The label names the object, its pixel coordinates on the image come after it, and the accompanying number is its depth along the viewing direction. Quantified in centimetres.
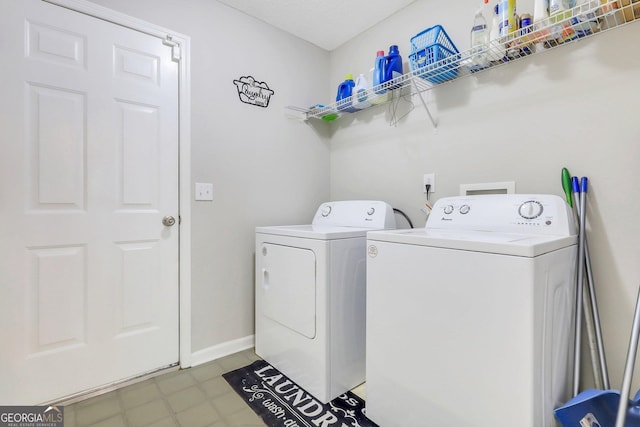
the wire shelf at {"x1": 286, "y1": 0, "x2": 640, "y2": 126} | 116
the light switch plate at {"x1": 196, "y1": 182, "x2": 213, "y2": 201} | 187
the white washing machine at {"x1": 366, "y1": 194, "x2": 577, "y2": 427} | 93
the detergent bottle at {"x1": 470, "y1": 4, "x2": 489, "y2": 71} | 146
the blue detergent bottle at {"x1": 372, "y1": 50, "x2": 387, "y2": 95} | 191
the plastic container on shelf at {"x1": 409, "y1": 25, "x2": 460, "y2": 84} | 157
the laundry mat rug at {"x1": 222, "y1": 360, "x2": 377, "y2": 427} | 138
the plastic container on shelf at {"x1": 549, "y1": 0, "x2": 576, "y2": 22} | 119
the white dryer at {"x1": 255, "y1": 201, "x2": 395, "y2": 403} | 151
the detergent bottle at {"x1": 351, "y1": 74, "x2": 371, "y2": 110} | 203
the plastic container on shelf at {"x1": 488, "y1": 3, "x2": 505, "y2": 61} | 139
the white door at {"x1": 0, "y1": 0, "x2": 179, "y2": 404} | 138
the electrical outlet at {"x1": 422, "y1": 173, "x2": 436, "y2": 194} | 184
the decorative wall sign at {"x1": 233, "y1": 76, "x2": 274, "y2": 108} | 206
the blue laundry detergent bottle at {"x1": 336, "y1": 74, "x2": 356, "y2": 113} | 217
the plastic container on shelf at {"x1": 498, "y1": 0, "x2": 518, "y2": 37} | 135
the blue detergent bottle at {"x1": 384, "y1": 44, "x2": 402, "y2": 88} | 188
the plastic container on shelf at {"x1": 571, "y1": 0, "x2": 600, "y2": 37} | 112
